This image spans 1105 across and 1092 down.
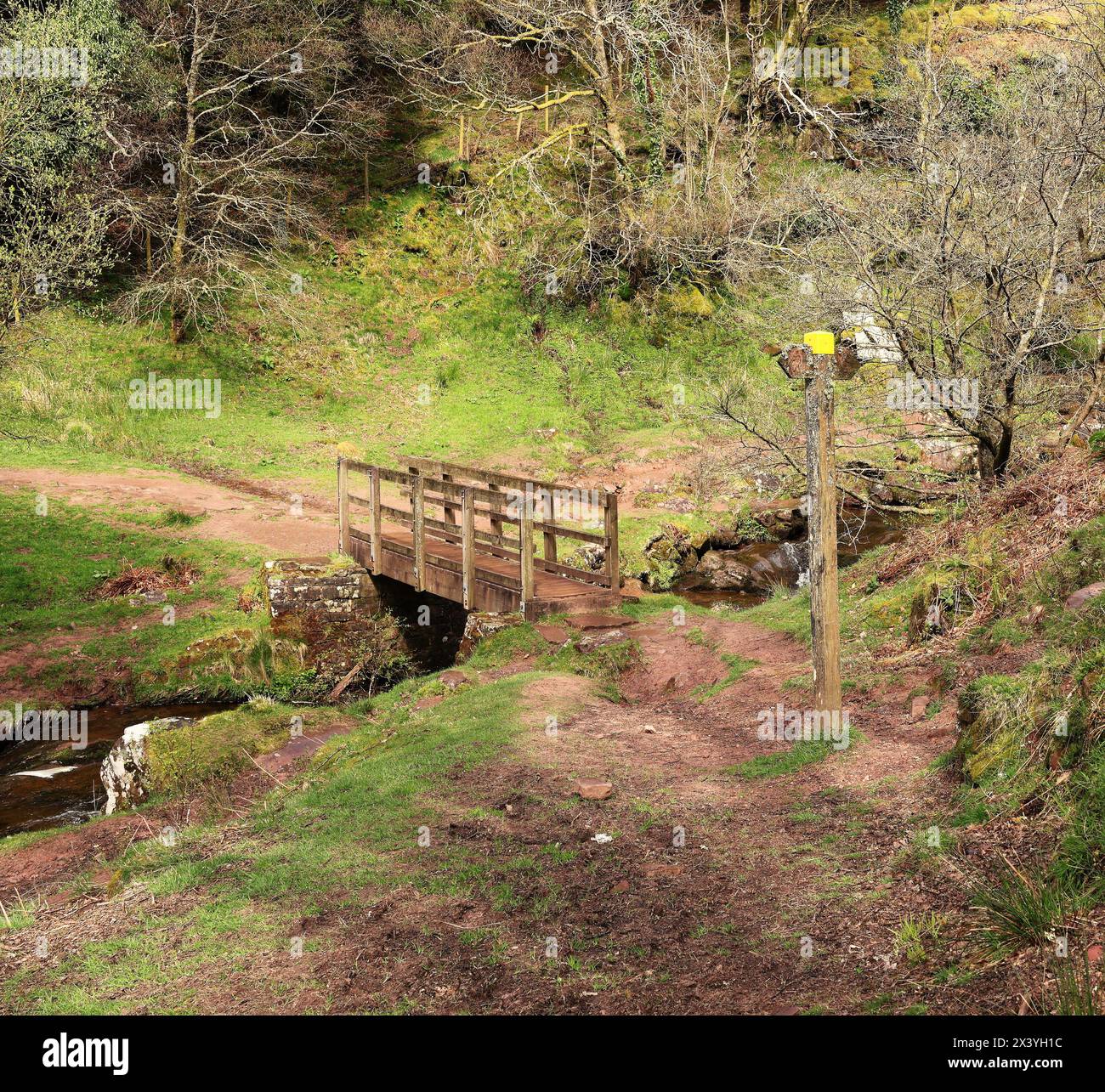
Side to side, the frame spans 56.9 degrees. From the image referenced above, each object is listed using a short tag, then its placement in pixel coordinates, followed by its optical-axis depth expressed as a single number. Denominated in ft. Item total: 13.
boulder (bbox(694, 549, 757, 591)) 65.67
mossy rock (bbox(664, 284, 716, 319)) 109.60
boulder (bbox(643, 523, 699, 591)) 66.33
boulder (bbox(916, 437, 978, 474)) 69.96
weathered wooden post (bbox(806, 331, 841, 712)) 27.45
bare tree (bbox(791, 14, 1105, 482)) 37.45
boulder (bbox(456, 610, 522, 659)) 42.70
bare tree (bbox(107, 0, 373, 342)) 94.02
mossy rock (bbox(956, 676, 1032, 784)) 20.44
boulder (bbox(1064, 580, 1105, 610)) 24.56
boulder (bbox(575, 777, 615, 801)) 25.67
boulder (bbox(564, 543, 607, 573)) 65.10
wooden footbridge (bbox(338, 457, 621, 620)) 43.19
